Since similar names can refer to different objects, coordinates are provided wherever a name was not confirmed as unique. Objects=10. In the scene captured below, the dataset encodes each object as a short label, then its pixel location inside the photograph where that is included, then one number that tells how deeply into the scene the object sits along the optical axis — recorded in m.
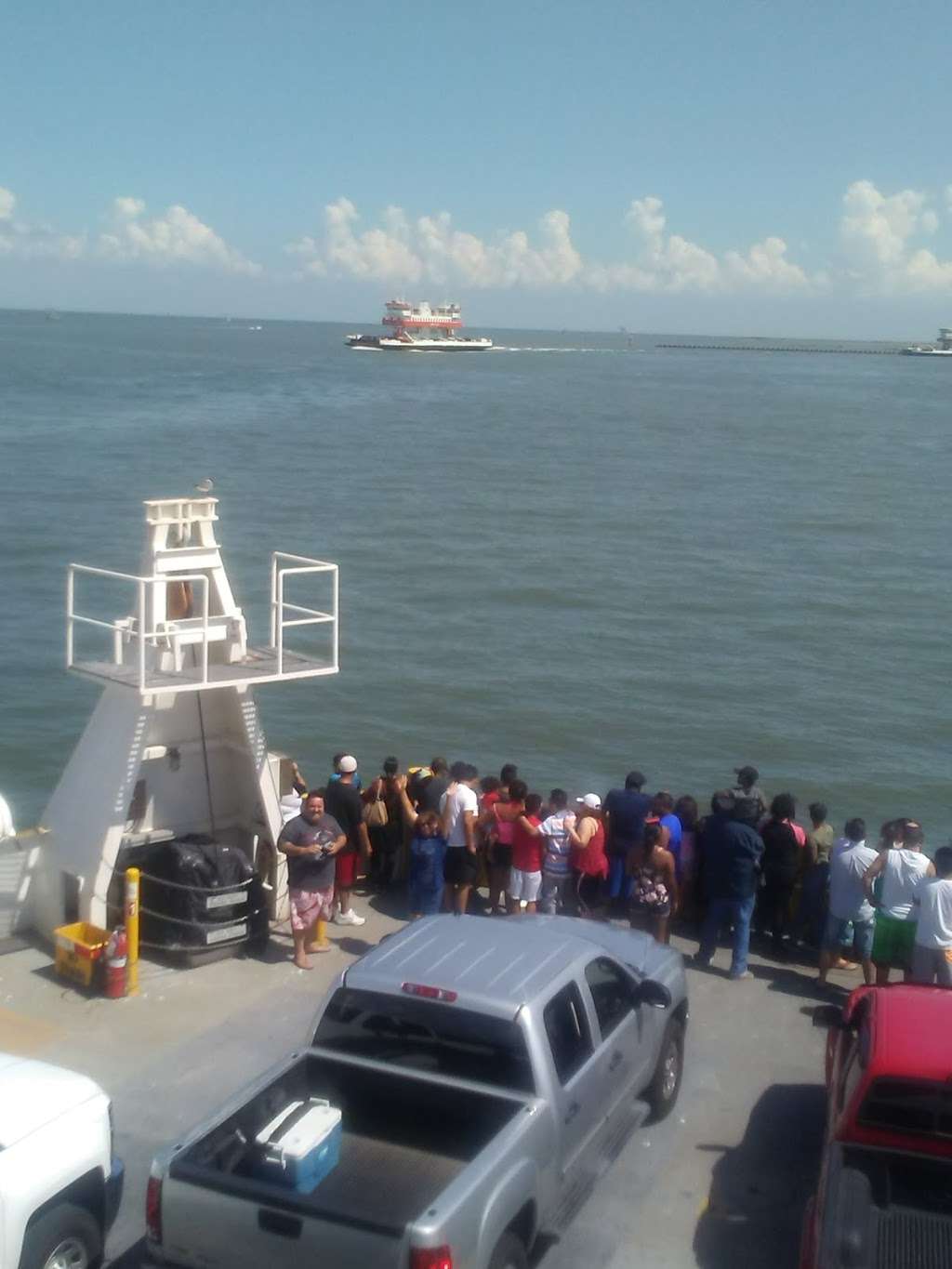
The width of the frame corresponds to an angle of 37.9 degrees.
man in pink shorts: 9.73
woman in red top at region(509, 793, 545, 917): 10.21
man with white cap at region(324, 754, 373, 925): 10.54
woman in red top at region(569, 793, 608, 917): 10.19
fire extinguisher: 9.30
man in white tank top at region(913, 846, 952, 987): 8.44
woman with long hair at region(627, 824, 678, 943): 9.66
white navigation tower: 9.86
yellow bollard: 9.41
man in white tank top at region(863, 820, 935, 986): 9.02
